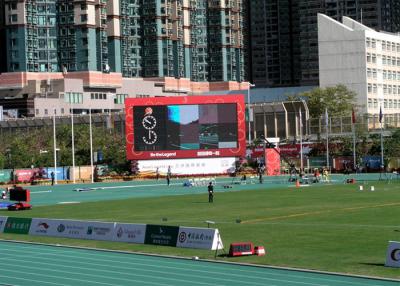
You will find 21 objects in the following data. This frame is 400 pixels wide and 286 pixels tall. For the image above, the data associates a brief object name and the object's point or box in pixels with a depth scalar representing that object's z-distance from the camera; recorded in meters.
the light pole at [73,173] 119.64
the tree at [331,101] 151.25
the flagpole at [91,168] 119.16
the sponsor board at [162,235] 38.69
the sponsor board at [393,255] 30.20
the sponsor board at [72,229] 42.25
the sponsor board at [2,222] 48.41
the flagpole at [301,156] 124.47
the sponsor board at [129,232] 40.34
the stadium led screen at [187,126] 119.38
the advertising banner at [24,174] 120.56
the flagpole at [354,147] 113.50
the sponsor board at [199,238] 36.31
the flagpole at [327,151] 124.56
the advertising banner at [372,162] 124.12
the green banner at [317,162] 131.52
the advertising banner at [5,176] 119.75
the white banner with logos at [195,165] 121.00
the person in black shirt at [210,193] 65.94
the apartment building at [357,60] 165.50
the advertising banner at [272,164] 125.57
